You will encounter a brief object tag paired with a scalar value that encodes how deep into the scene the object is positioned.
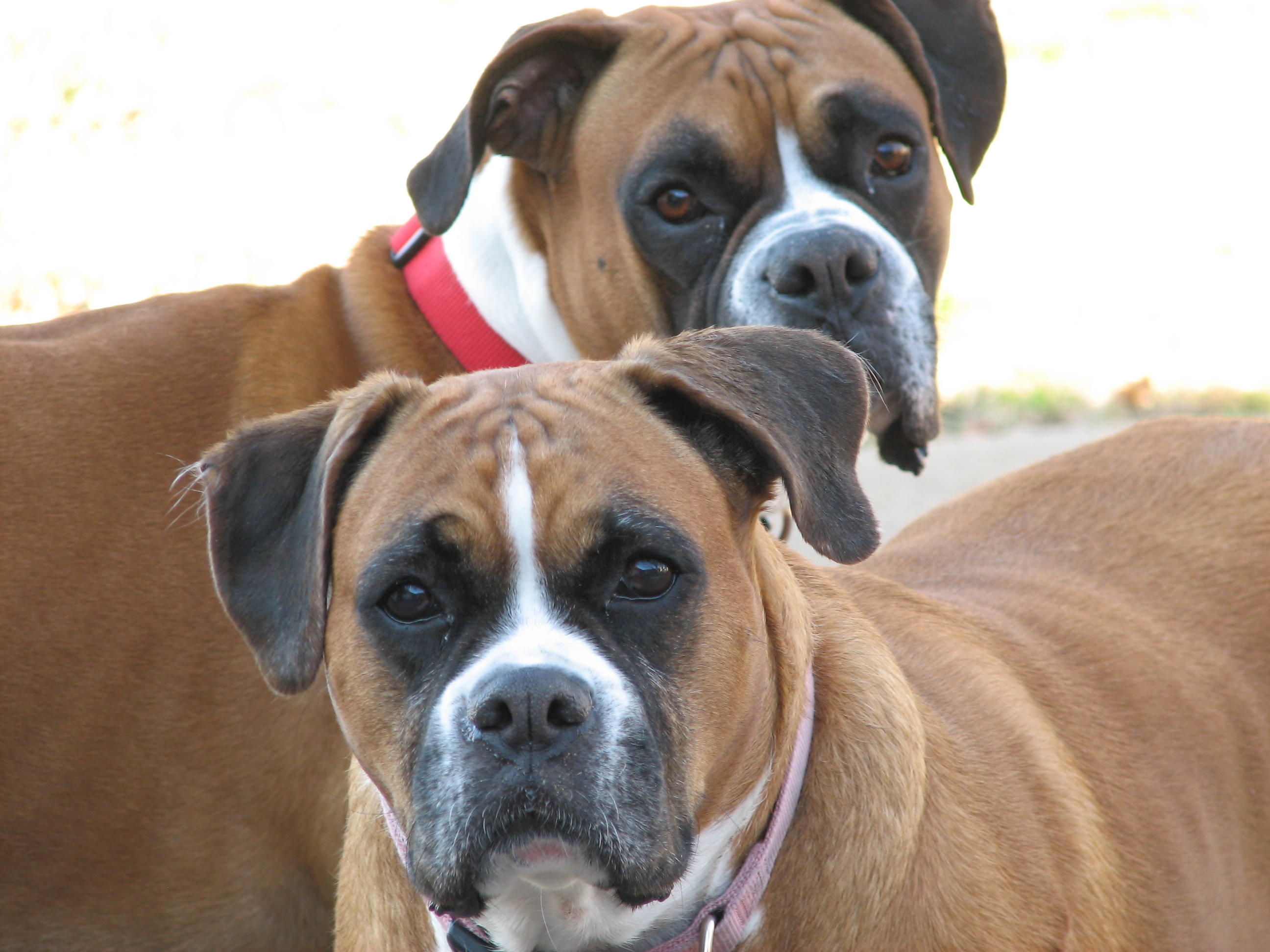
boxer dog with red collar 7.54
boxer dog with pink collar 5.30
